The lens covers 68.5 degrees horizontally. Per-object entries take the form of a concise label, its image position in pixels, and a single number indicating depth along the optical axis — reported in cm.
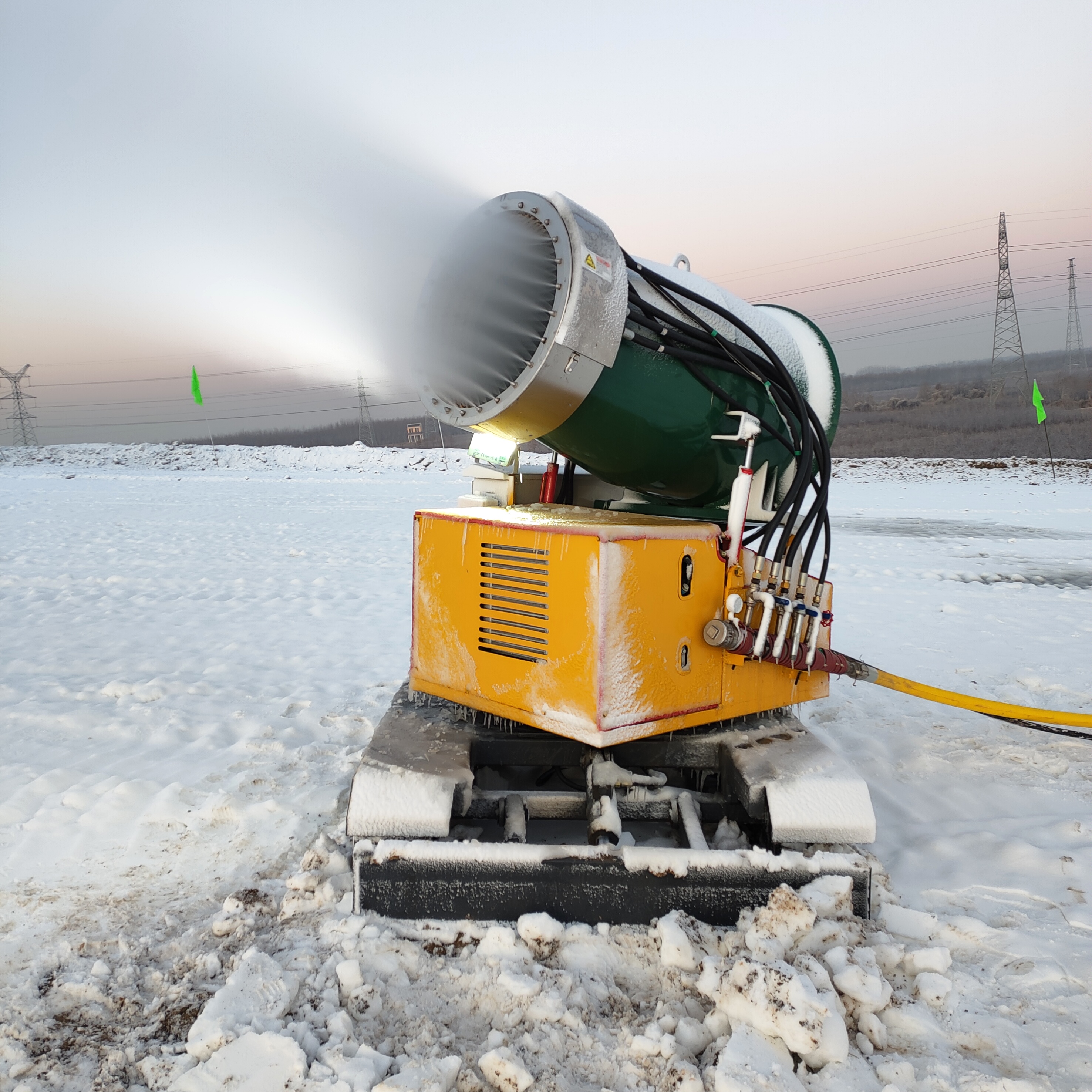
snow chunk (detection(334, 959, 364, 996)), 193
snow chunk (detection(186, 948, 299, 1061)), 174
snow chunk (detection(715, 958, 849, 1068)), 171
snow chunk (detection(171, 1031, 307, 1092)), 164
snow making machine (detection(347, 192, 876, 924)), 214
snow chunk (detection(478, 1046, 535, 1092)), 166
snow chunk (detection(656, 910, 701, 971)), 201
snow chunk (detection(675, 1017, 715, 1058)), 178
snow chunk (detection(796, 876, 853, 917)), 209
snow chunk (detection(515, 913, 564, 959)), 208
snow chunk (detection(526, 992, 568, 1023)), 185
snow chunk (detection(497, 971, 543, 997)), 191
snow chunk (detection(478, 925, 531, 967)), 204
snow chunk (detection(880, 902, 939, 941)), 220
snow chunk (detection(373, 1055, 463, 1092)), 163
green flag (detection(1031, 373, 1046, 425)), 1786
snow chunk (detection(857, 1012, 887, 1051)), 179
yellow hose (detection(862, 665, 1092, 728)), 291
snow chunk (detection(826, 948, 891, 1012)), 184
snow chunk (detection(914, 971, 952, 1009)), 192
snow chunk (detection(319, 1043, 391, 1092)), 165
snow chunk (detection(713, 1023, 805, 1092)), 162
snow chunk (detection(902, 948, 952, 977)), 202
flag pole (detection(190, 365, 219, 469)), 3105
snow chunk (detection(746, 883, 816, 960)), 198
